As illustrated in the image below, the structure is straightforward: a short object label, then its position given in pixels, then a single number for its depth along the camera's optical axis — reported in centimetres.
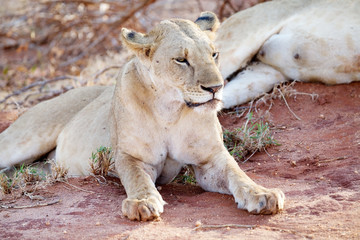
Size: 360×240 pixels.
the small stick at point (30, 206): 669
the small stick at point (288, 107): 1007
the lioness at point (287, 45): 1047
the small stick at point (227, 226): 561
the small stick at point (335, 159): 794
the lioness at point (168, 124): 624
